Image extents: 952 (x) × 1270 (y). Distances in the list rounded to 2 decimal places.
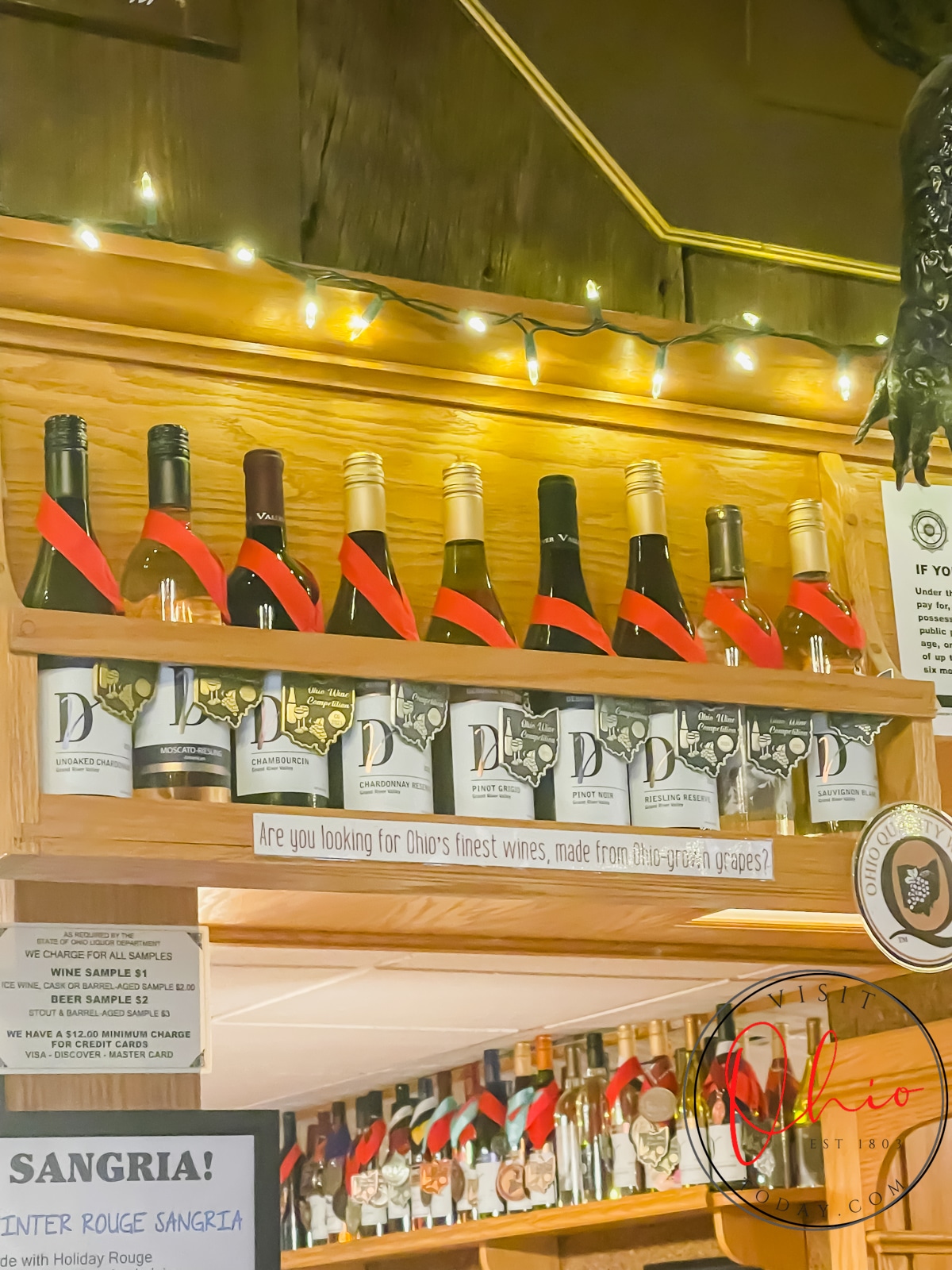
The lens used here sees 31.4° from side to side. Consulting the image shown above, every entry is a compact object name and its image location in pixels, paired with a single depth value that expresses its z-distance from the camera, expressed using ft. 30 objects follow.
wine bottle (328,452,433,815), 4.76
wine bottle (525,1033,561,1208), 8.68
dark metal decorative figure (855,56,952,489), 6.27
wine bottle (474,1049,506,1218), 9.23
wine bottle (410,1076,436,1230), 9.82
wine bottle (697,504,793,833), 5.36
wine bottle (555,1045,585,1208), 8.64
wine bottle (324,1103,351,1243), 10.78
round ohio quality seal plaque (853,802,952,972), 5.40
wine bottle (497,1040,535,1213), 8.75
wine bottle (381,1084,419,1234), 10.04
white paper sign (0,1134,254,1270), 4.52
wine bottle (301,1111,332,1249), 10.89
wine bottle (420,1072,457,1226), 9.57
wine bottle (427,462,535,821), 4.87
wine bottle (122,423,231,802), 4.97
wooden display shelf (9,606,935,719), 4.37
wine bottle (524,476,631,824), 5.02
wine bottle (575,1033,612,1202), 8.52
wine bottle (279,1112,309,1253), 11.21
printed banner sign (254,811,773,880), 4.54
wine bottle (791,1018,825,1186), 7.45
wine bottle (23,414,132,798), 4.35
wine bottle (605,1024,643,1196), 8.34
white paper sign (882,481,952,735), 6.36
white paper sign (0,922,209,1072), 4.68
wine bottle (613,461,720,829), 5.10
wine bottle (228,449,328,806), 4.65
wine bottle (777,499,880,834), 5.94
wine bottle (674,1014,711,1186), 7.67
